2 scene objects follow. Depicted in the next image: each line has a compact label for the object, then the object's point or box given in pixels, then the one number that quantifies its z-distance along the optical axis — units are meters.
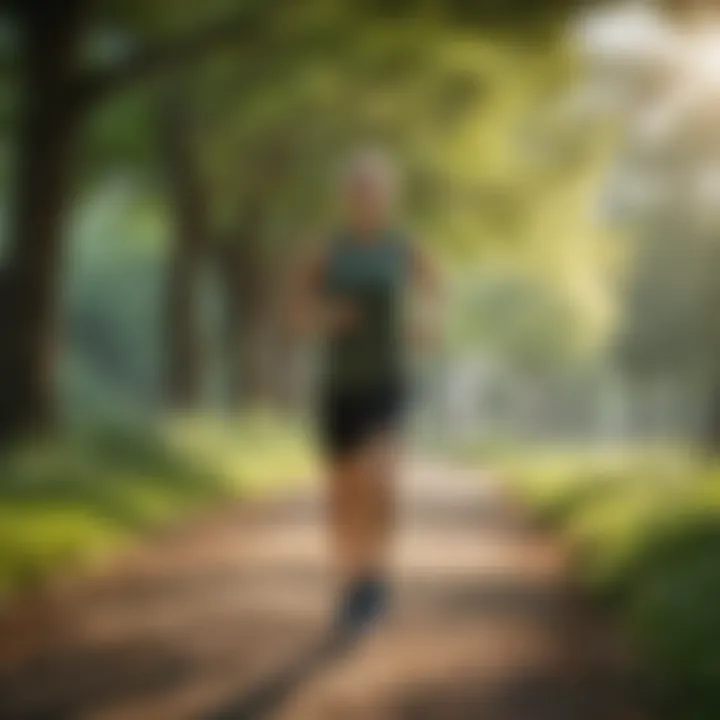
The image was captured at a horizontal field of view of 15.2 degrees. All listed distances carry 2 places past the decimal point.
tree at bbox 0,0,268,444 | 10.08
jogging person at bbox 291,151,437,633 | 9.80
